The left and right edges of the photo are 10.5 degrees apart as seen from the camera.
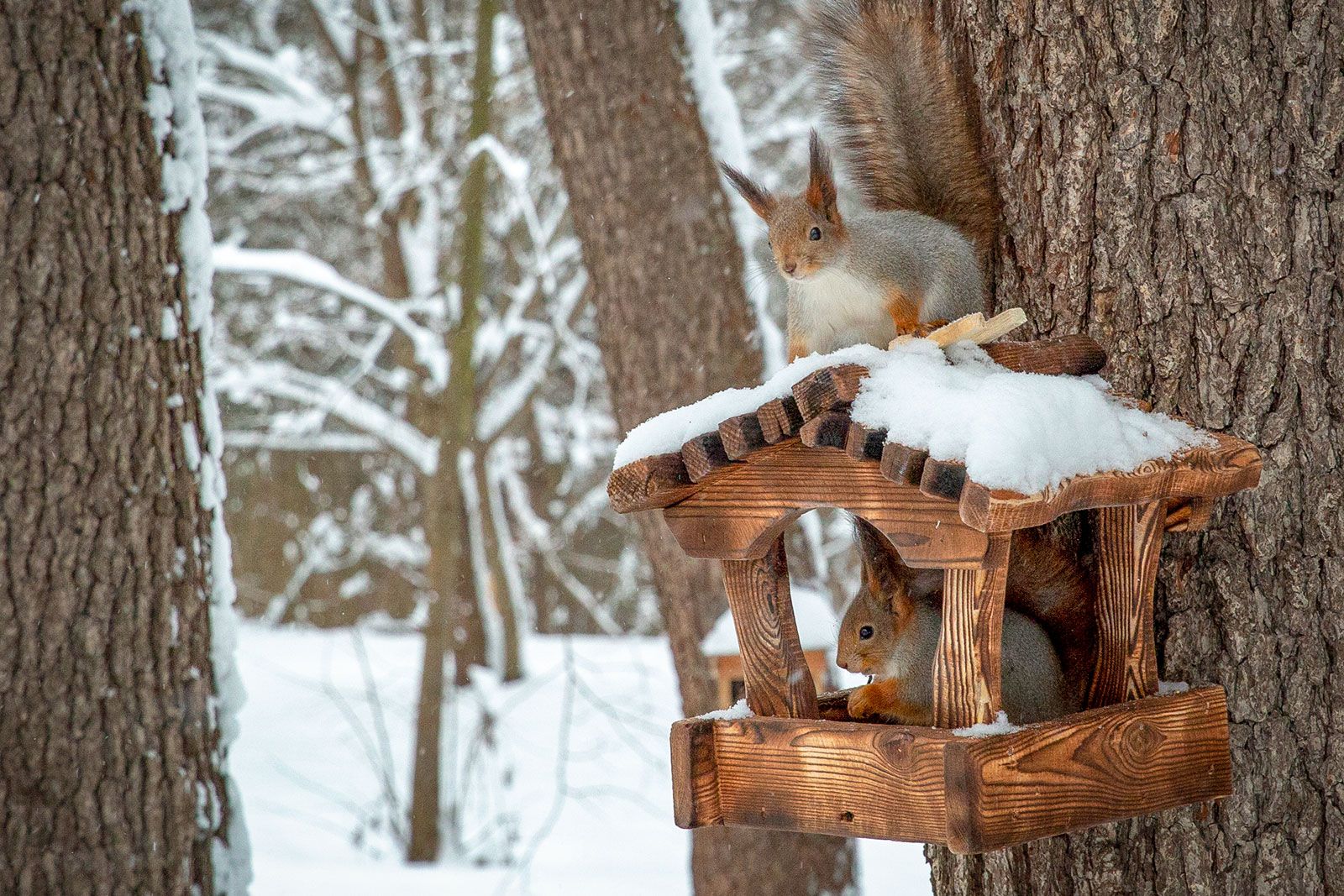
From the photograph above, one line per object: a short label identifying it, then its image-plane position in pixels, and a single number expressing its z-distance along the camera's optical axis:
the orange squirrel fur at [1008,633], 4.96
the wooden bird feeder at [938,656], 4.83
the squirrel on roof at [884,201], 4.96
